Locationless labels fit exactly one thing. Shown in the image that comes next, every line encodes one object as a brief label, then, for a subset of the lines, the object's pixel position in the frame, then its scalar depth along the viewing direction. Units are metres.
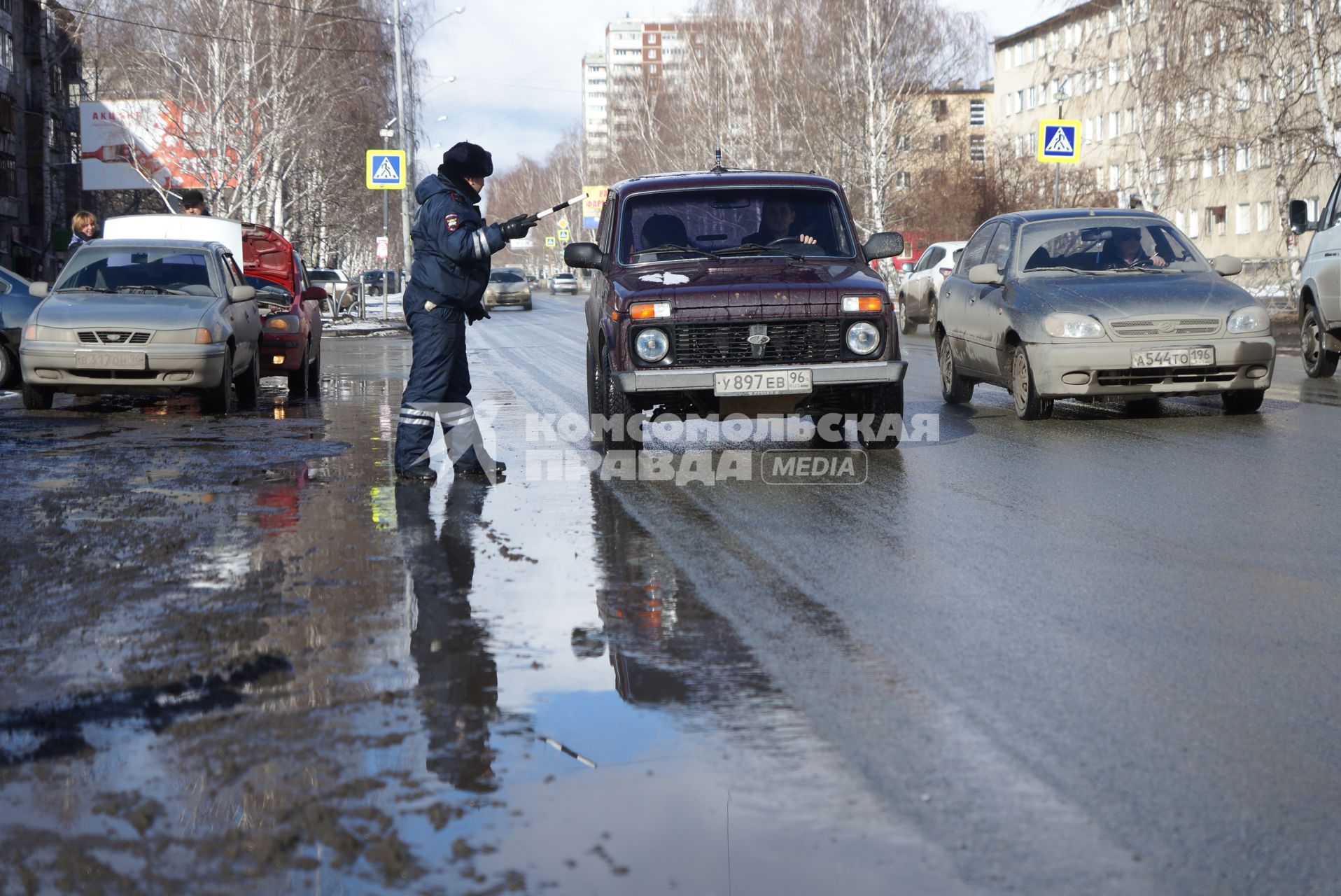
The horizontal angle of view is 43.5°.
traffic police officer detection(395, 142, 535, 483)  9.53
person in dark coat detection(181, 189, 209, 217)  19.94
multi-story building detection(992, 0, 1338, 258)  30.00
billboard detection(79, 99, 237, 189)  48.78
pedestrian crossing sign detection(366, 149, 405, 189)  37.78
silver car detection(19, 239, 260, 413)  14.19
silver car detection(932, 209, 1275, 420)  11.87
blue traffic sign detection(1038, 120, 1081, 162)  30.88
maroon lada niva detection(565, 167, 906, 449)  10.12
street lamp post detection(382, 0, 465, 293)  47.00
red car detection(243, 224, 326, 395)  17.14
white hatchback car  28.94
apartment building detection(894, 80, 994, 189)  57.88
